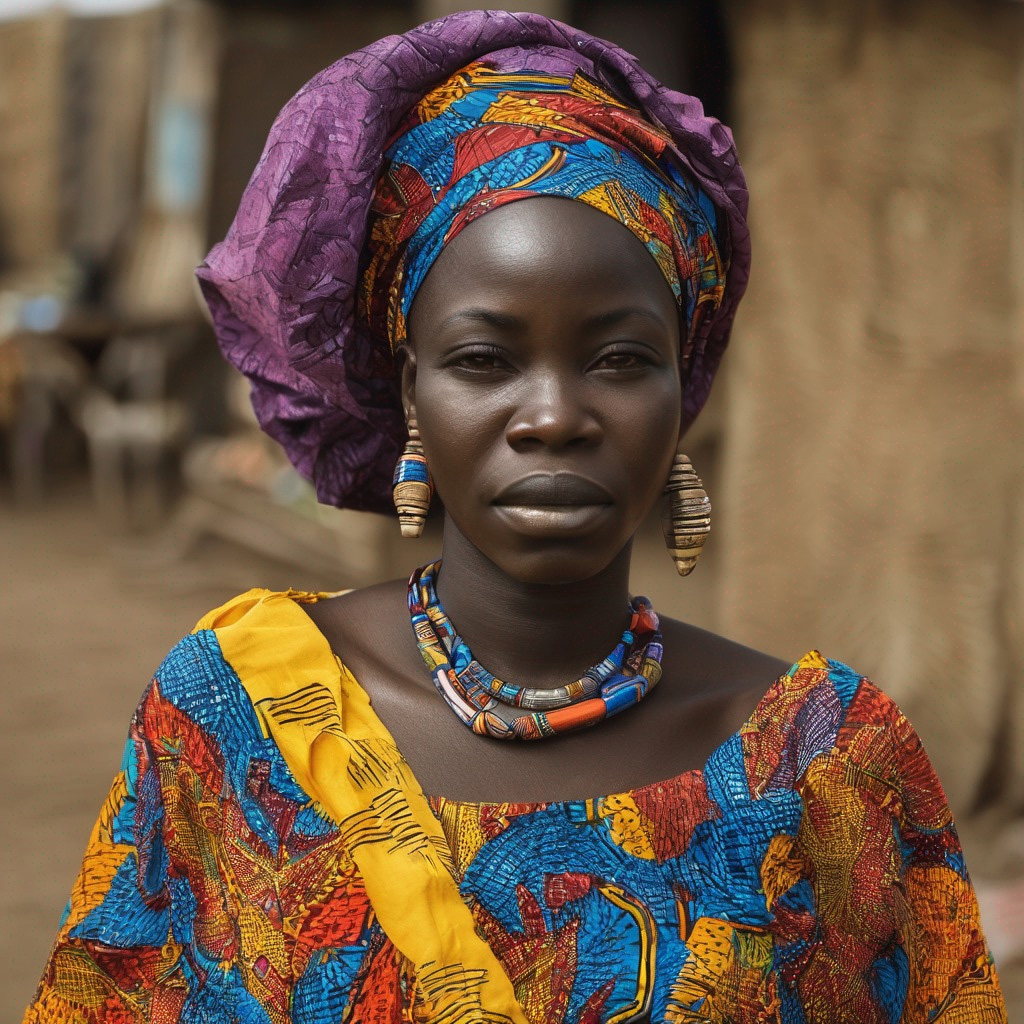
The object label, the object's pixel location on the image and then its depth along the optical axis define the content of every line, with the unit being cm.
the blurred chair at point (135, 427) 914
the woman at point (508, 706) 157
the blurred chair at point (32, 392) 1019
